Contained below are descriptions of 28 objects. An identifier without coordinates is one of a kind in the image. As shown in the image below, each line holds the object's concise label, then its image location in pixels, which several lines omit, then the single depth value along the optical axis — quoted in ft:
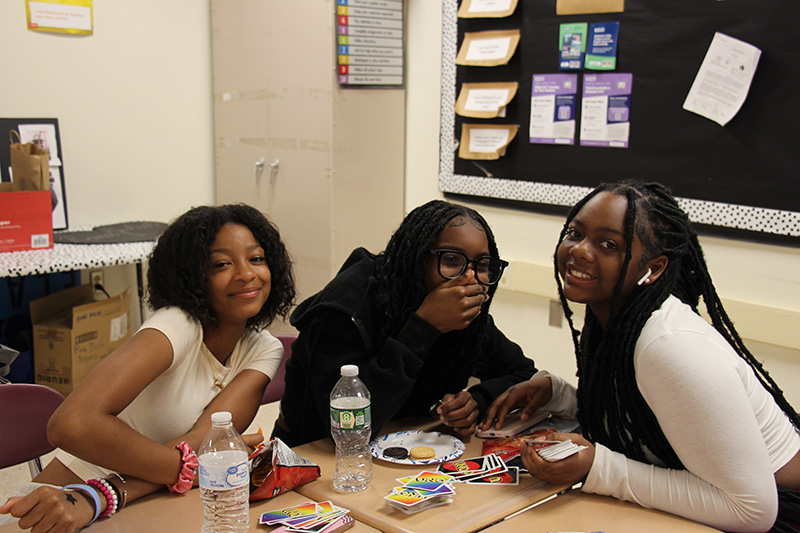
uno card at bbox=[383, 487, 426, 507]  4.26
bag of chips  4.44
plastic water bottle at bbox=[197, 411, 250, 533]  3.94
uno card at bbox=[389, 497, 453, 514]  4.28
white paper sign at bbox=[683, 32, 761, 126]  8.68
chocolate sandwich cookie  5.06
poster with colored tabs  12.05
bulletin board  8.51
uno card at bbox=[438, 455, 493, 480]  4.82
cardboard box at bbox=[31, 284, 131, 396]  11.04
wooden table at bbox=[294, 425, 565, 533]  4.17
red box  10.17
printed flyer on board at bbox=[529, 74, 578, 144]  10.52
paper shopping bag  10.21
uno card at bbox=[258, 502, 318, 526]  4.12
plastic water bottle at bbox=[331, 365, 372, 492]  4.64
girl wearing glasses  5.35
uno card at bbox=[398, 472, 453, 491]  4.47
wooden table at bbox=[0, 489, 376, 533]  4.11
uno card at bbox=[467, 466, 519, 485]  4.71
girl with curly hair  4.44
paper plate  5.12
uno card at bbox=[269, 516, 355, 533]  4.00
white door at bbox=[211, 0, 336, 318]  12.31
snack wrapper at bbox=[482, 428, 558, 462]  5.12
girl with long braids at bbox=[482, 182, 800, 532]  4.17
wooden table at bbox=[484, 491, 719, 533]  4.19
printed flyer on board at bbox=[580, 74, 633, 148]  9.93
